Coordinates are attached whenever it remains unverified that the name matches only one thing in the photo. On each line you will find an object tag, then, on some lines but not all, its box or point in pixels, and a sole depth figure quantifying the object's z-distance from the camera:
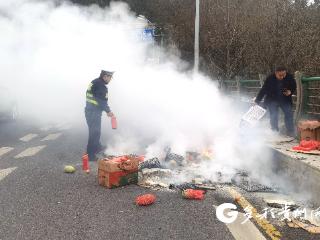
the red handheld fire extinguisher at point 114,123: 5.64
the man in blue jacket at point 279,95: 6.42
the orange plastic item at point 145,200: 3.69
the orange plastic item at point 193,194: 3.88
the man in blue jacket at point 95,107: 5.86
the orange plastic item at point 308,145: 4.64
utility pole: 14.41
